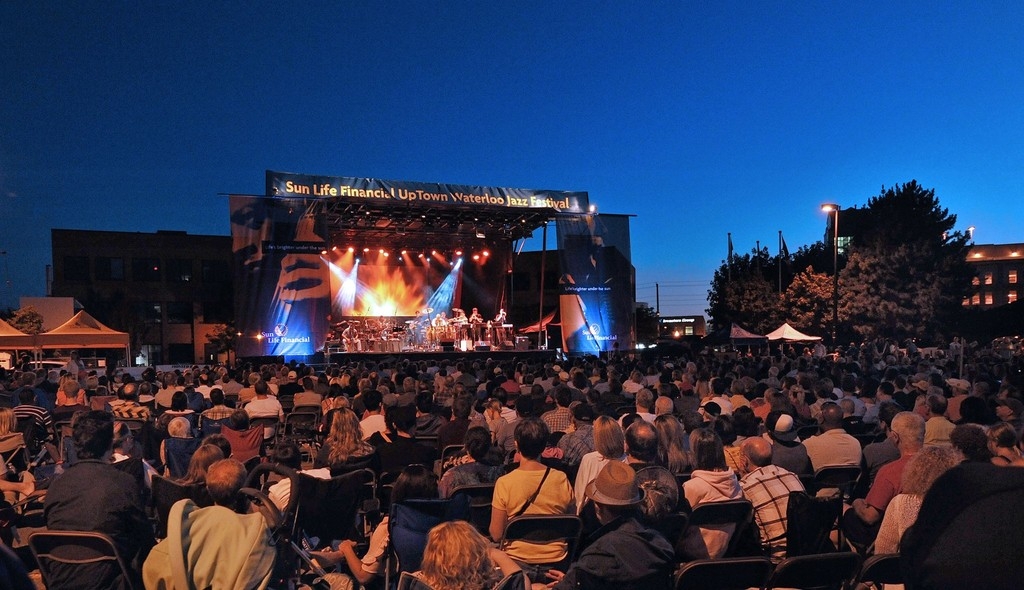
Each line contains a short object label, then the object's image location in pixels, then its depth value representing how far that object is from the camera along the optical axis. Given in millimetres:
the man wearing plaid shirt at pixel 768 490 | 4535
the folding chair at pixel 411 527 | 3945
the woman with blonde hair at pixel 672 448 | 5285
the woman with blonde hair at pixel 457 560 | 2621
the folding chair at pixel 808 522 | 4441
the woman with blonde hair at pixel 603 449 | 5016
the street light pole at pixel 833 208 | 23259
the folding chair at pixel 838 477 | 5766
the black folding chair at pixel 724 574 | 3260
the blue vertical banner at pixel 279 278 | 24406
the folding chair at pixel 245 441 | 7389
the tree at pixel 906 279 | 35281
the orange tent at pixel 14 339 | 19953
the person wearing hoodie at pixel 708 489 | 4219
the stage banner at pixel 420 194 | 24594
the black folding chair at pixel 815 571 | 3244
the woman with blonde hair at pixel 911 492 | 3768
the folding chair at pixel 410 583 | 2796
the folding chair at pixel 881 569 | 3312
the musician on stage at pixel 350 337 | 28219
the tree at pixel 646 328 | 59541
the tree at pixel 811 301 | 36625
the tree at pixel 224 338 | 41750
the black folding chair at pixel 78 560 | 3811
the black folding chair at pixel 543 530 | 4117
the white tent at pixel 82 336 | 20656
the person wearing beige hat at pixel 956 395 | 8516
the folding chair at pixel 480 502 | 4930
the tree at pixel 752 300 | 42556
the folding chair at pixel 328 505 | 5023
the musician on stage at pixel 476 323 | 29781
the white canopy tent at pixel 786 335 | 24094
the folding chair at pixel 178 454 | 6660
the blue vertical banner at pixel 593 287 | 28047
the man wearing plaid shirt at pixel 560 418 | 8039
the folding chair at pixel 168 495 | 4414
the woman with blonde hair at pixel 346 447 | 5762
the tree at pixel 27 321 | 32469
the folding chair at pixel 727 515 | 4176
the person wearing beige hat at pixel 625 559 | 3129
